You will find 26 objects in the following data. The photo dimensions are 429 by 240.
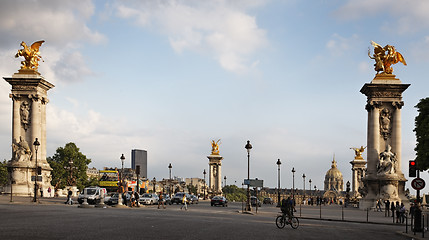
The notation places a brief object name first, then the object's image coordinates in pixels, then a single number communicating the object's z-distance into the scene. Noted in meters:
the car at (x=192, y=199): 76.33
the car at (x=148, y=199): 66.22
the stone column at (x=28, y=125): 58.97
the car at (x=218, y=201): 71.12
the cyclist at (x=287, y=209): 28.47
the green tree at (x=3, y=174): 131.12
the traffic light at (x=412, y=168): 27.33
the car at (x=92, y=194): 51.81
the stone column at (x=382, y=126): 58.62
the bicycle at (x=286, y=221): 28.28
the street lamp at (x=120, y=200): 52.56
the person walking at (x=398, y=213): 38.16
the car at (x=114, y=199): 57.75
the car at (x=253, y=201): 73.26
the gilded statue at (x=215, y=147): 126.88
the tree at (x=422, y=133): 61.14
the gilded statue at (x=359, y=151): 108.31
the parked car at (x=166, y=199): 73.62
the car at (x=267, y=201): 115.53
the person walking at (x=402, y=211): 37.47
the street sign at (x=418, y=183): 26.20
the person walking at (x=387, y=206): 50.73
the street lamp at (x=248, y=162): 50.87
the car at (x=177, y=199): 75.53
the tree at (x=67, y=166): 121.26
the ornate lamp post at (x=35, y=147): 48.57
